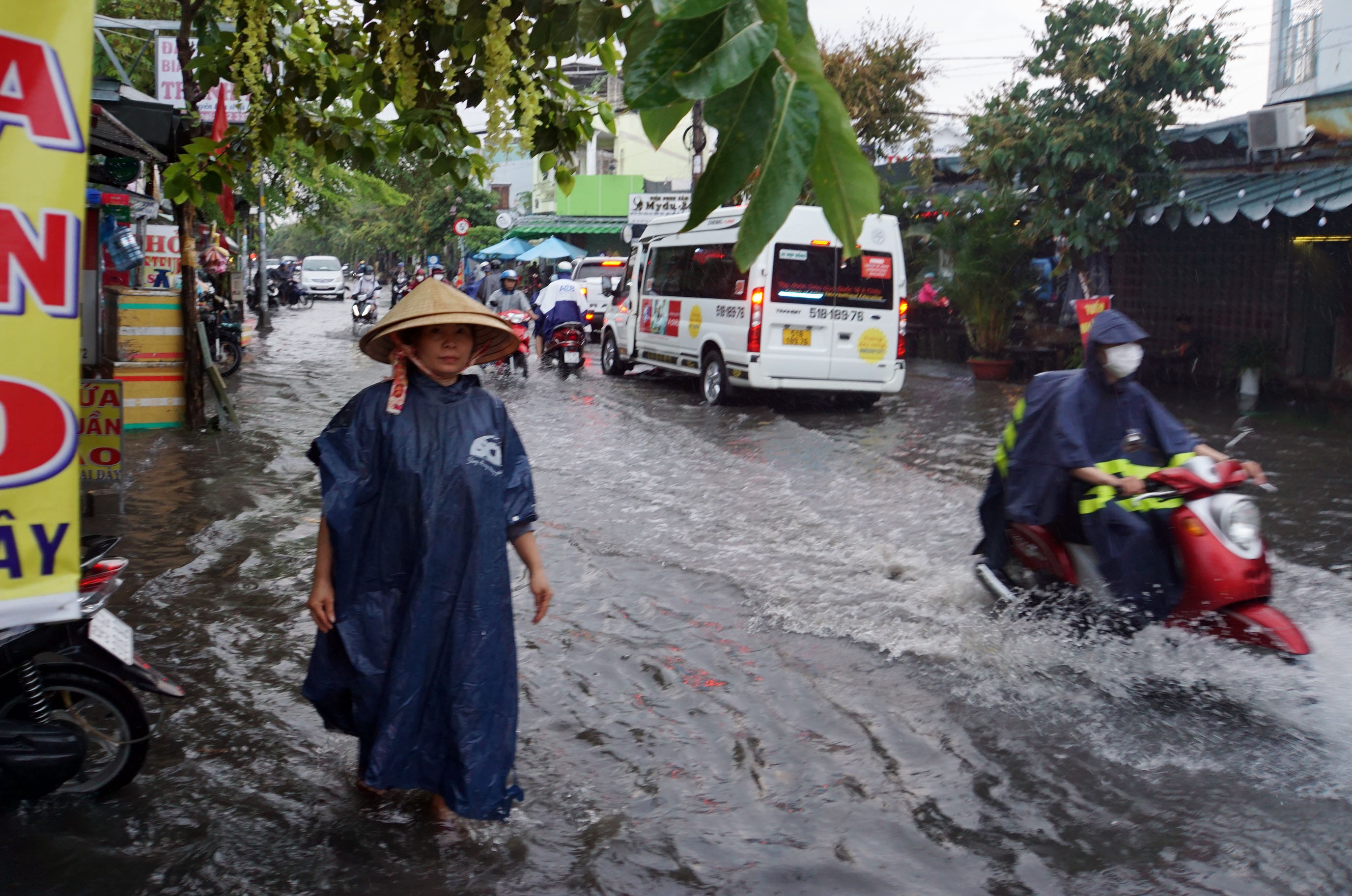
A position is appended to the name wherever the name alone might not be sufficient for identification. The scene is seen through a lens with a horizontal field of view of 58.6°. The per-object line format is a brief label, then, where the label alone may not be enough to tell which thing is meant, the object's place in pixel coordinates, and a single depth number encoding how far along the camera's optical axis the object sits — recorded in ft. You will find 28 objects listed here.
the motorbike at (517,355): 58.23
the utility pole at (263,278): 93.81
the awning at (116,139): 25.82
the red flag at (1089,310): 17.67
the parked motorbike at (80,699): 11.14
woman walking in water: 11.21
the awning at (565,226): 133.90
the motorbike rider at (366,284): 94.89
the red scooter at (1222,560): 15.01
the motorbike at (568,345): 61.05
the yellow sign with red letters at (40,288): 7.06
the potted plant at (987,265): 58.08
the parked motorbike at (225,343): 52.42
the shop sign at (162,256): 56.85
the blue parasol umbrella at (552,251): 118.32
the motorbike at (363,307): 95.09
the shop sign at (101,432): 24.50
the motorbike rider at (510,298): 62.54
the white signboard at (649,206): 84.94
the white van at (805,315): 44.98
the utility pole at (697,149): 52.42
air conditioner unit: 46.68
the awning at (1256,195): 44.39
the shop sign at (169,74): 42.14
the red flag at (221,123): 32.23
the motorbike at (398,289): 107.77
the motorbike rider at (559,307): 62.23
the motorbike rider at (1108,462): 15.87
